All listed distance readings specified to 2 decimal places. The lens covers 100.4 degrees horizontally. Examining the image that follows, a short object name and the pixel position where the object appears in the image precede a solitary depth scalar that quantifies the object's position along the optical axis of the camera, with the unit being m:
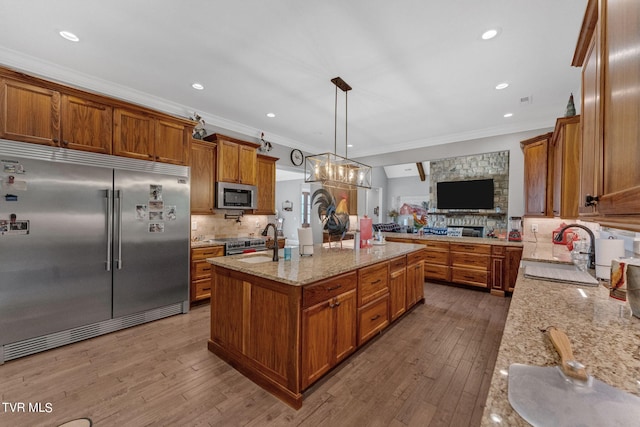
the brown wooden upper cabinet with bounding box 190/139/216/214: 3.96
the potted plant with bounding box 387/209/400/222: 11.52
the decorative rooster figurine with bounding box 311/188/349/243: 2.97
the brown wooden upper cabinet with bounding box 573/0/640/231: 0.60
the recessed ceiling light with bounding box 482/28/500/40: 2.27
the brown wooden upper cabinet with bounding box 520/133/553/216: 3.52
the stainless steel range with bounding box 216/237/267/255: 3.98
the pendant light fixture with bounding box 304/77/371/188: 3.07
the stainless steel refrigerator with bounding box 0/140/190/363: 2.36
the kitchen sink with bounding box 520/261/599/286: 1.75
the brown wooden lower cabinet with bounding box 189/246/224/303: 3.67
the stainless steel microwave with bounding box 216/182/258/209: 4.21
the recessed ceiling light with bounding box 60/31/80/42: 2.37
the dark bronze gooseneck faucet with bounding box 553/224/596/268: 2.22
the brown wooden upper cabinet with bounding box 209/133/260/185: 4.20
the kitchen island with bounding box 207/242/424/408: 1.84
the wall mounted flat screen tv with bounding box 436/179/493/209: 8.56
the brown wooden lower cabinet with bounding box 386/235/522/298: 4.23
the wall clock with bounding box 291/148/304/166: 5.82
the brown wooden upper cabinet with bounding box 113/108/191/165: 2.97
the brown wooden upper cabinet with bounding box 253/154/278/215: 4.95
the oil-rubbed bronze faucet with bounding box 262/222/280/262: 2.41
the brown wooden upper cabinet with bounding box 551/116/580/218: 2.46
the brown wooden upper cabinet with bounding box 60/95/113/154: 2.63
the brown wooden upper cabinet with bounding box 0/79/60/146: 2.34
